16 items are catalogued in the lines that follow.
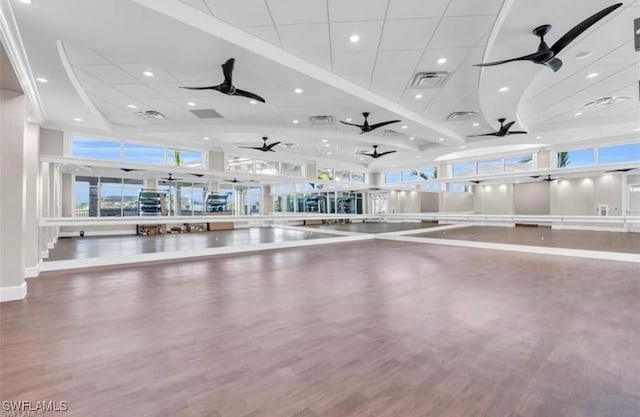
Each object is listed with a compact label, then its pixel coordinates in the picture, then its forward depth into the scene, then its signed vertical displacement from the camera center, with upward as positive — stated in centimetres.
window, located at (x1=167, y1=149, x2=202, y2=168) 988 +210
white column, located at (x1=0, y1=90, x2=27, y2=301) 363 +28
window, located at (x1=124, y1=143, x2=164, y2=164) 888 +206
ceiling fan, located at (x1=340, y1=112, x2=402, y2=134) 700 +227
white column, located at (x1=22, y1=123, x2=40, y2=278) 479 +11
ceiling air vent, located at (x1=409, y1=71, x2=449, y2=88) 554 +284
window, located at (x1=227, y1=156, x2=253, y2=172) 1143 +212
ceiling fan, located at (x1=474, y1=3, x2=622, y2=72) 329 +224
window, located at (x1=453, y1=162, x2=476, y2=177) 1354 +213
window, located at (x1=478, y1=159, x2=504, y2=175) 1273 +211
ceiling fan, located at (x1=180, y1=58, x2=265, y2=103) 446 +225
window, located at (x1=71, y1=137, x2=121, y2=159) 771 +199
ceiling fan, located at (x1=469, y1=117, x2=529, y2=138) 768 +236
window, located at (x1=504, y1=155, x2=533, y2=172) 1196 +214
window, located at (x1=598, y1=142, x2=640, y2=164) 961 +206
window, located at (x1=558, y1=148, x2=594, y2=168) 1045 +207
